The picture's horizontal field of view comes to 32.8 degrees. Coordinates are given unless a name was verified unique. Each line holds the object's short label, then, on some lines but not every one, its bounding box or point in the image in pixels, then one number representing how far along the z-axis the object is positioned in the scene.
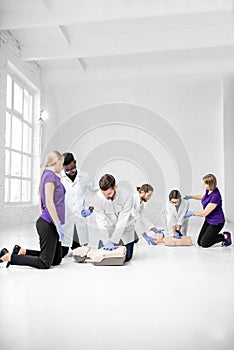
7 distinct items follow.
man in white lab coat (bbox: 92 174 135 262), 3.15
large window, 7.47
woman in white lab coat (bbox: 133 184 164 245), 3.95
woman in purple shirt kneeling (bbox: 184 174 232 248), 4.12
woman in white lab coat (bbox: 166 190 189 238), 4.66
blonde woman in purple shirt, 2.79
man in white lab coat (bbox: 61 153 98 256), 3.48
